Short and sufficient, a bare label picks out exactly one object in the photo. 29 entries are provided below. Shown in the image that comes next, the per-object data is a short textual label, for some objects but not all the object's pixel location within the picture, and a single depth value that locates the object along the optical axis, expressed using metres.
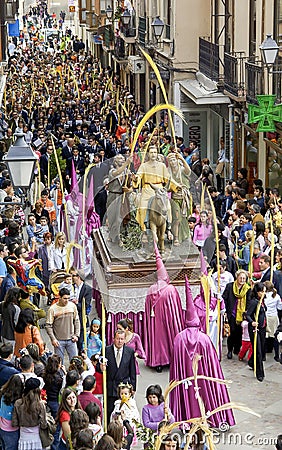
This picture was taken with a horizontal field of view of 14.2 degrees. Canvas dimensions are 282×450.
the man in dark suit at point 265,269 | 14.96
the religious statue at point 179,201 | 15.55
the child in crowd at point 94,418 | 10.00
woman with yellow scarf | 14.71
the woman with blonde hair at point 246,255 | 16.23
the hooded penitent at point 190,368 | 12.02
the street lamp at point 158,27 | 30.67
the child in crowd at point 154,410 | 10.62
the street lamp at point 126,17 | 39.00
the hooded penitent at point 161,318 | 14.34
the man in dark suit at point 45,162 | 24.30
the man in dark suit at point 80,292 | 14.24
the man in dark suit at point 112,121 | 32.11
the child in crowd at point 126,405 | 10.91
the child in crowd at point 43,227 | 17.61
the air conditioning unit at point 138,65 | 38.94
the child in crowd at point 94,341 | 12.63
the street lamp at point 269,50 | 20.22
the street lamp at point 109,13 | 46.93
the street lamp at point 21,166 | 11.75
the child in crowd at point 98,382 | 11.85
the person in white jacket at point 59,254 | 16.36
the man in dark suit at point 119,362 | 11.81
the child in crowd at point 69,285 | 14.07
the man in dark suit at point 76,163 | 24.52
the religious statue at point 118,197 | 15.59
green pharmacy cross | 21.39
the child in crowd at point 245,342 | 14.58
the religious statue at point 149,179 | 15.16
